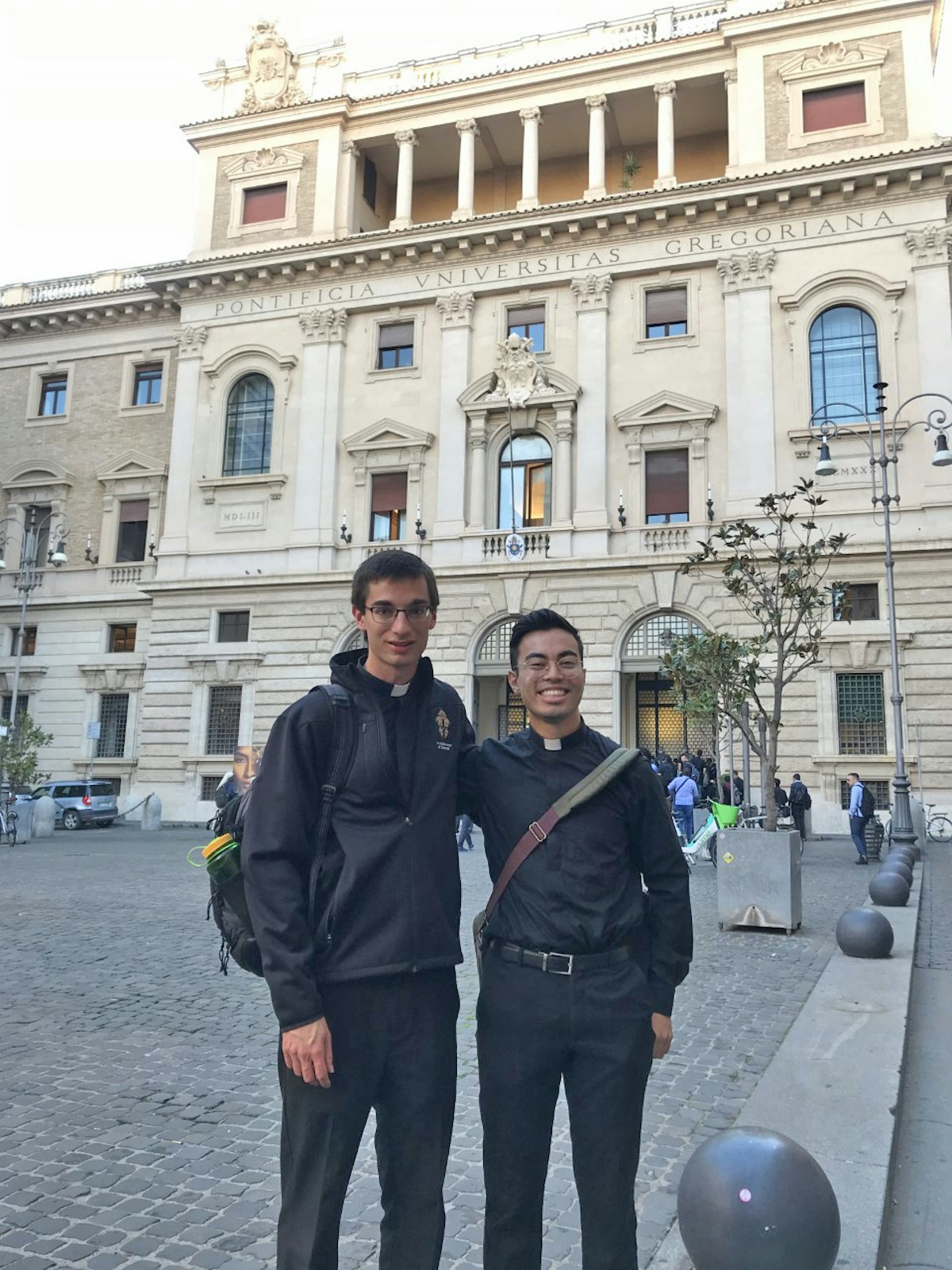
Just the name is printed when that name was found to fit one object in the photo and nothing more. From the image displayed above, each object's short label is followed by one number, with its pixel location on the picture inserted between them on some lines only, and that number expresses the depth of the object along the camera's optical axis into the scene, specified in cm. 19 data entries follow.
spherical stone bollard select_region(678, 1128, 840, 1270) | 265
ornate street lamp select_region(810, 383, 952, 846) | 1716
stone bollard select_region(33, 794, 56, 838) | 2325
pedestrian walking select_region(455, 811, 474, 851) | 2008
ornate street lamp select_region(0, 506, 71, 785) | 2942
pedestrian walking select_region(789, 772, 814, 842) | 1962
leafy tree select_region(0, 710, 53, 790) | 2548
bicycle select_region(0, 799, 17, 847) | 2111
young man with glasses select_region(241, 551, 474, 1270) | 243
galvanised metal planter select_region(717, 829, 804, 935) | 980
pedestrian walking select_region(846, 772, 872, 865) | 1684
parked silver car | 2673
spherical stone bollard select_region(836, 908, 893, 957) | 780
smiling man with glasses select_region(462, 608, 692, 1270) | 264
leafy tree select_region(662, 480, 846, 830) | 1066
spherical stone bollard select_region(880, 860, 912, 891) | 1105
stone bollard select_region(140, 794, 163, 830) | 2638
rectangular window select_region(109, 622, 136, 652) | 3064
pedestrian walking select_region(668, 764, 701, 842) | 1755
